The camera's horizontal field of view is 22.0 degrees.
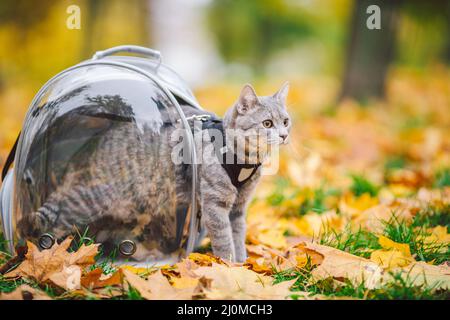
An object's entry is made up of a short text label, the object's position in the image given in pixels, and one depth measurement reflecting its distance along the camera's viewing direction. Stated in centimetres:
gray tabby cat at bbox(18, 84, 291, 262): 157
